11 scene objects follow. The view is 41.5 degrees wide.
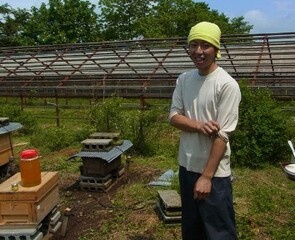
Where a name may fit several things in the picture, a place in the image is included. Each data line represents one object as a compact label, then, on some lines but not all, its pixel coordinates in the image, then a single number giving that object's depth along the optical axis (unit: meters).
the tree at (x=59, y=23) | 25.06
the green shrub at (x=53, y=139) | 9.26
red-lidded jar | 4.17
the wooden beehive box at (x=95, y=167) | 6.13
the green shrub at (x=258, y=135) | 7.21
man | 2.67
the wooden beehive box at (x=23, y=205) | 4.07
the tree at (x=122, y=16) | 28.47
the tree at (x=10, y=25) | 26.49
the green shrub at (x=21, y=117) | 11.11
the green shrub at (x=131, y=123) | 8.14
